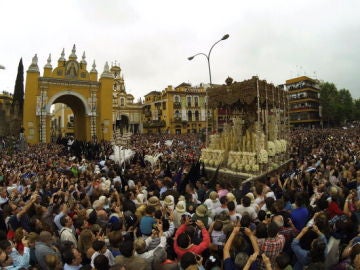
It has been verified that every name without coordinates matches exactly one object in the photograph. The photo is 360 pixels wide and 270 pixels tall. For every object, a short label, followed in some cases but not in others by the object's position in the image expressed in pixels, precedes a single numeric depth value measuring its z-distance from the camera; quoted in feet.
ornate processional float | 41.37
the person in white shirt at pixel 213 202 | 18.66
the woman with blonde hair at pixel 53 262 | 10.90
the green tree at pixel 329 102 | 214.90
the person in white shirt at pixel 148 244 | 11.91
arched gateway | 102.94
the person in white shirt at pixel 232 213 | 15.79
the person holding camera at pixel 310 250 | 10.92
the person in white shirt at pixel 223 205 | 17.61
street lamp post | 52.98
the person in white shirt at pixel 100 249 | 11.94
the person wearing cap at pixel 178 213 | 16.84
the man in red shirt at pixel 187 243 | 12.05
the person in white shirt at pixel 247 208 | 16.76
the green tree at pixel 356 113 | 229.93
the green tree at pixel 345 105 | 219.28
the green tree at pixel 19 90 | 110.11
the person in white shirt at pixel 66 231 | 14.47
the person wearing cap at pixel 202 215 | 15.78
